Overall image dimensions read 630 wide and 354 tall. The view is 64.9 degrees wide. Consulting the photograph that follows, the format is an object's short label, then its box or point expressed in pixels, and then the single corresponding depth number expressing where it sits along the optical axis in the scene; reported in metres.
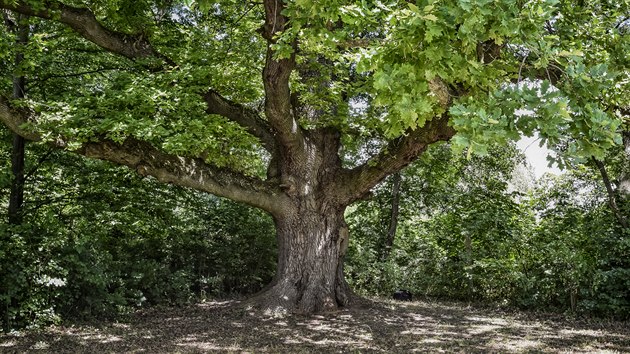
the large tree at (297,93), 3.95
